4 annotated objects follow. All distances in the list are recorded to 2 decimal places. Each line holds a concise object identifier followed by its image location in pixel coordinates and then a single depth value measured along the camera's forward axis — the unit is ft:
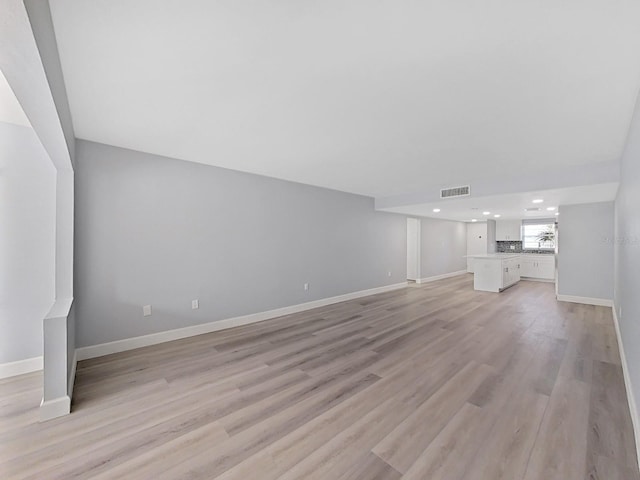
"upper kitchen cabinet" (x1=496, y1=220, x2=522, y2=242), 31.01
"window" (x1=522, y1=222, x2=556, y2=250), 29.60
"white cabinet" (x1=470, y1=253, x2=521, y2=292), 22.29
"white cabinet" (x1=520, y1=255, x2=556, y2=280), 27.07
